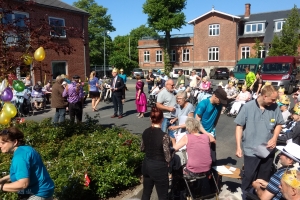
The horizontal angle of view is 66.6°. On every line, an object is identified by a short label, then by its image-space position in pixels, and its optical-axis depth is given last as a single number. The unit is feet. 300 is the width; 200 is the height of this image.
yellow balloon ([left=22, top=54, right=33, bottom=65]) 13.82
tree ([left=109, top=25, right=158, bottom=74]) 117.29
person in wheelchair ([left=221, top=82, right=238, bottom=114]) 33.03
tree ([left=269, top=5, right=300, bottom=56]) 77.99
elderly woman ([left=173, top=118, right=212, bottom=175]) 11.71
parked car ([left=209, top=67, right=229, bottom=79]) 94.42
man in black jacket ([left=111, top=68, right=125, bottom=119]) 29.14
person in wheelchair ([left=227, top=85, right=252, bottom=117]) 30.59
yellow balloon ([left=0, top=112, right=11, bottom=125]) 13.48
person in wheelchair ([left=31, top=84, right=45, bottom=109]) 36.15
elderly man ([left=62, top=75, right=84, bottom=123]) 23.20
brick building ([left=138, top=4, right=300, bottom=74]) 108.44
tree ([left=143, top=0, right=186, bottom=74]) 112.95
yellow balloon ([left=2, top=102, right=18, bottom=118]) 13.60
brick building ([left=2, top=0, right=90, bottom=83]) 59.87
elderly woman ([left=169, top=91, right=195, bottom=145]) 14.36
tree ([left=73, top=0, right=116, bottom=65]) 155.57
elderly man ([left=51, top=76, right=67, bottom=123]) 22.91
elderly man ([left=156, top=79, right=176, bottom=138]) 16.99
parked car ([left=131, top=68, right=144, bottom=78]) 110.01
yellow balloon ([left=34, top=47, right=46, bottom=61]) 13.47
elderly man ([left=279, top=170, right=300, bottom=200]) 6.55
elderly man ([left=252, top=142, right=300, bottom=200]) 8.70
